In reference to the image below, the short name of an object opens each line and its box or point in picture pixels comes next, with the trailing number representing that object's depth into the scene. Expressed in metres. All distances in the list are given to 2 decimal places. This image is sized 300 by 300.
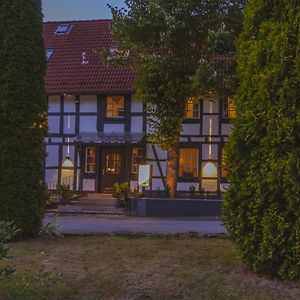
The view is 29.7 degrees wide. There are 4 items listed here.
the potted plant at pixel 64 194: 22.81
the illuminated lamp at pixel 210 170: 24.25
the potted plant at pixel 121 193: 22.48
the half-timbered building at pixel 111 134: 24.45
